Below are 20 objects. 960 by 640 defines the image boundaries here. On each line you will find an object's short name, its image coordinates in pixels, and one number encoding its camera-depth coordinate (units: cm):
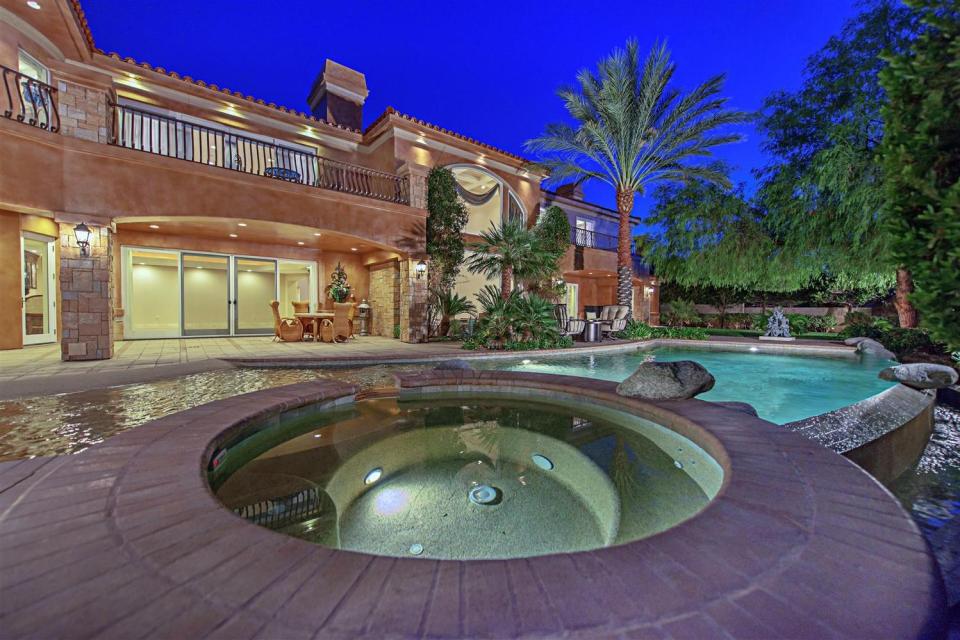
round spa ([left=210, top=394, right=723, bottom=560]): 209
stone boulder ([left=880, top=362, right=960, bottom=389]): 514
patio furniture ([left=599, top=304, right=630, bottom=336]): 1309
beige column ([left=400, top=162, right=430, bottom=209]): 1175
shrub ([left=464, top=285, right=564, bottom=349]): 987
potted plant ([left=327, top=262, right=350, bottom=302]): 1078
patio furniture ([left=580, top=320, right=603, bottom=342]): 1227
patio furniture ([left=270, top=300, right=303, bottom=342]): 1066
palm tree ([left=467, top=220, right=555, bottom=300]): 1131
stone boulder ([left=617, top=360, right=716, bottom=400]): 386
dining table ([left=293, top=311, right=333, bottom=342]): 1069
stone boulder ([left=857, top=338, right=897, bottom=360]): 963
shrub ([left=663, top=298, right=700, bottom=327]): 2052
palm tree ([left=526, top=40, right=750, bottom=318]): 1211
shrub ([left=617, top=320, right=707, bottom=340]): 1342
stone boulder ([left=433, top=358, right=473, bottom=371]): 706
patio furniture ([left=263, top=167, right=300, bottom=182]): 991
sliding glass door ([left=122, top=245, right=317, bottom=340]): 1196
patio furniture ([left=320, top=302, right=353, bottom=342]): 1074
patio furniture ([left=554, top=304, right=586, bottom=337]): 1193
